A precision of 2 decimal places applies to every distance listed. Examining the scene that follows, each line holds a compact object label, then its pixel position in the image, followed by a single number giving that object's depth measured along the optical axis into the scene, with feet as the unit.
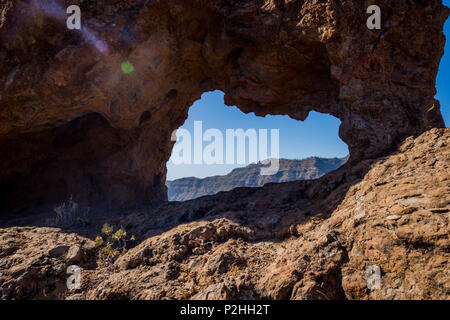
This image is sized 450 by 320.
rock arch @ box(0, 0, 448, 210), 14.71
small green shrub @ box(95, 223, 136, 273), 12.52
